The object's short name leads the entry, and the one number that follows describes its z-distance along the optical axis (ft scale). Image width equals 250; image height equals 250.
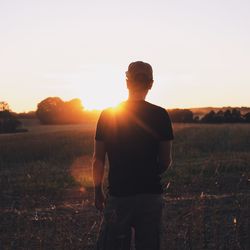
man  9.54
